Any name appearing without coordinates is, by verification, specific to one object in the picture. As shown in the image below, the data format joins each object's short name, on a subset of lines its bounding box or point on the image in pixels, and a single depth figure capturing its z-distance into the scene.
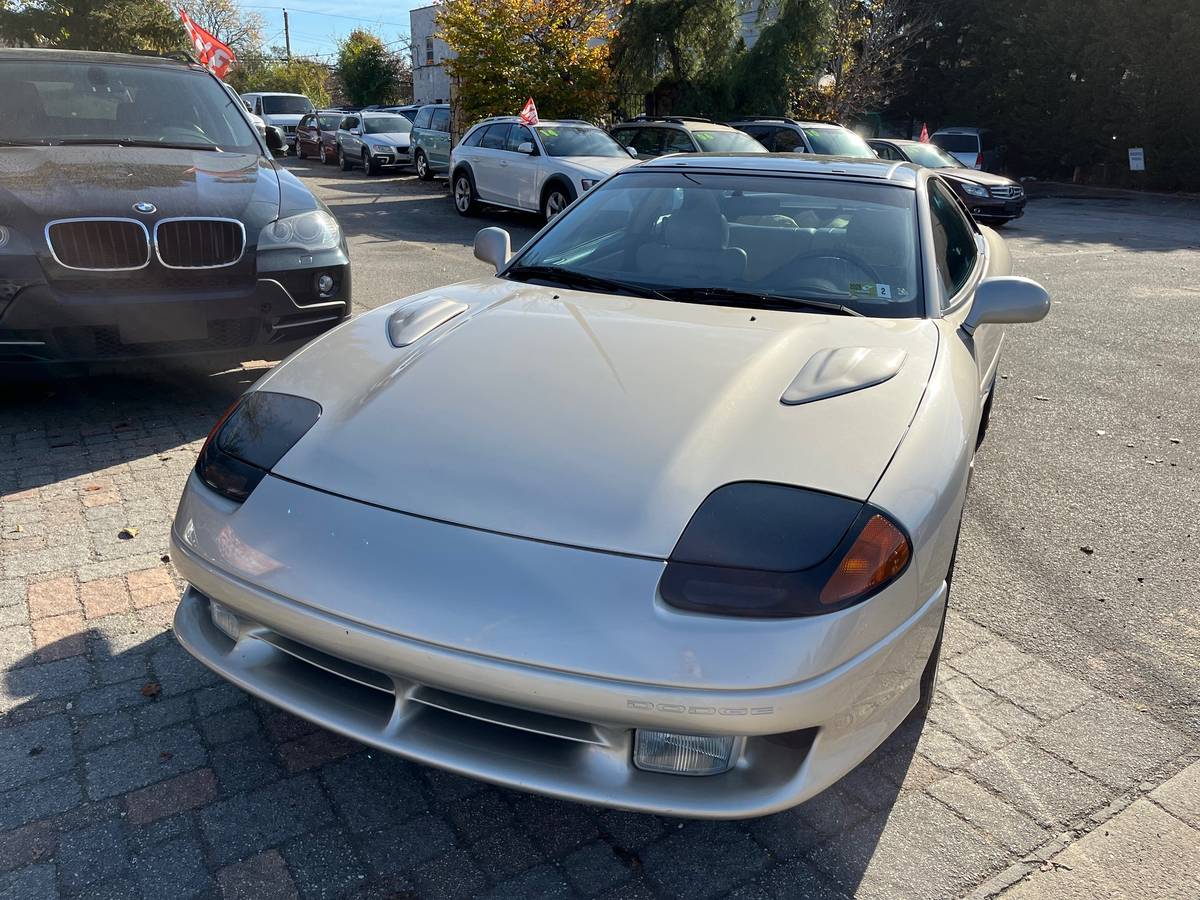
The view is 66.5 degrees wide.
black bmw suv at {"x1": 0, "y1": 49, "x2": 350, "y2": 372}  4.08
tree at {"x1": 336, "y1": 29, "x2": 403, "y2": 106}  42.88
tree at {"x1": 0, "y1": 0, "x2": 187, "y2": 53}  25.73
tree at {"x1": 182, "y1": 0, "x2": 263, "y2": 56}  46.53
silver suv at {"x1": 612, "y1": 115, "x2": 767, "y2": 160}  13.12
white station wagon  12.24
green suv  19.61
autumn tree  17.38
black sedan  14.94
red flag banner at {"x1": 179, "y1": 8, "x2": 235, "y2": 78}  14.20
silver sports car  1.79
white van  28.61
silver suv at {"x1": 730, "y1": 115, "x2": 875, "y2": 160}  14.30
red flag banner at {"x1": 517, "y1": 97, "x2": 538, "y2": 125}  13.42
